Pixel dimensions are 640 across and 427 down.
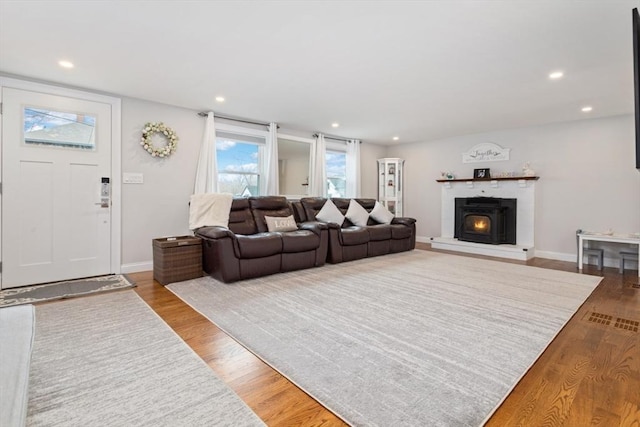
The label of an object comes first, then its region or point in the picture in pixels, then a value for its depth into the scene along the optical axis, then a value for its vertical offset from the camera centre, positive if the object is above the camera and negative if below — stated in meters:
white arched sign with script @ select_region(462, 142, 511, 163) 6.07 +1.16
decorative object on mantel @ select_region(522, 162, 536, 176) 5.61 +0.75
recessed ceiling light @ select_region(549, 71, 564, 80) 3.26 +1.45
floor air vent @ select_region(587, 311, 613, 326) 2.62 -0.90
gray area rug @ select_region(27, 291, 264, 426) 1.43 -0.93
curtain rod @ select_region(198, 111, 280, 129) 4.81 +1.48
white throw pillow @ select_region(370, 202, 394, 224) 6.04 -0.08
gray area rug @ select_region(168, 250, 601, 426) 1.60 -0.90
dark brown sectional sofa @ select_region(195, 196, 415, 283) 3.69 -0.42
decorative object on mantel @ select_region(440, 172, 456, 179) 6.74 +0.77
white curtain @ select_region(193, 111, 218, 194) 4.73 +0.68
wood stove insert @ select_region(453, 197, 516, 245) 5.87 -0.17
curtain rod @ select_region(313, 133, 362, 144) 6.37 +1.55
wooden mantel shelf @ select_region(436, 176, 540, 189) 5.61 +0.60
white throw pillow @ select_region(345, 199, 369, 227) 5.73 -0.07
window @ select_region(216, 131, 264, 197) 5.17 +0.79
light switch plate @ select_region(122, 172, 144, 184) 4.16 +0.40
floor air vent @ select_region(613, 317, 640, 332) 2.51 -0.91
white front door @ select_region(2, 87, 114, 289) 3.46 +0.23
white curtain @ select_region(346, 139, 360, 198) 7.06 +0.95
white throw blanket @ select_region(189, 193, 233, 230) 4.34 -0.03
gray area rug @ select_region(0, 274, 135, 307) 3.07 -0.88
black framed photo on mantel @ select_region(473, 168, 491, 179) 6.17 +0.76
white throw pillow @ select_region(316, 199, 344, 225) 5.40 -0.07
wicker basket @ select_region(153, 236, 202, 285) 3.62 -0.60
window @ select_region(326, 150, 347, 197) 6.95 +0.84
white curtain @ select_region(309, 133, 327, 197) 6.33 +0.80
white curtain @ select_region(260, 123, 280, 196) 5.52 +0.78
